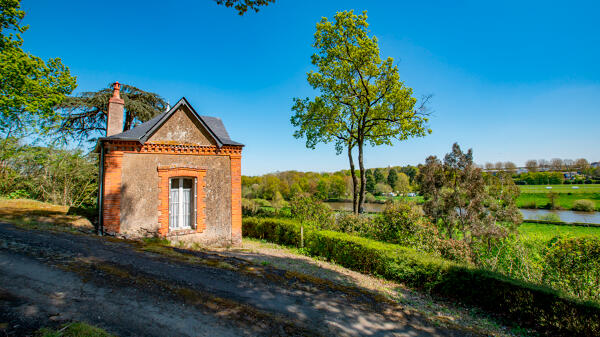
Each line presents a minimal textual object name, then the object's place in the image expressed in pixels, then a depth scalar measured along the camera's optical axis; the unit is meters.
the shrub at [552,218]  31.53
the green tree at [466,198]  12.82
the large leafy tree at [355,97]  16.83
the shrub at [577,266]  6.11
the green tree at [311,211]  13.98
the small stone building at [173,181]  9.39
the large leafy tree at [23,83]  15.77
